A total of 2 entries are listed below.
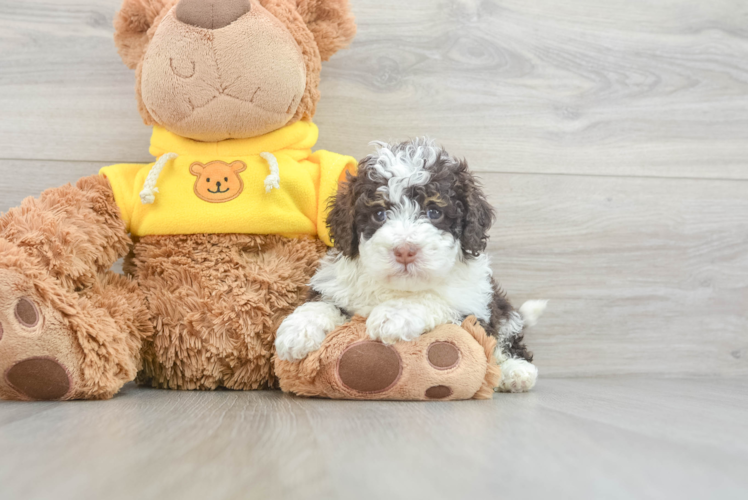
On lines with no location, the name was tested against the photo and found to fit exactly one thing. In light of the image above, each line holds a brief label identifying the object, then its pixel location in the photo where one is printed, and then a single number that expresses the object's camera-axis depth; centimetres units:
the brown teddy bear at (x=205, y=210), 125
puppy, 112
